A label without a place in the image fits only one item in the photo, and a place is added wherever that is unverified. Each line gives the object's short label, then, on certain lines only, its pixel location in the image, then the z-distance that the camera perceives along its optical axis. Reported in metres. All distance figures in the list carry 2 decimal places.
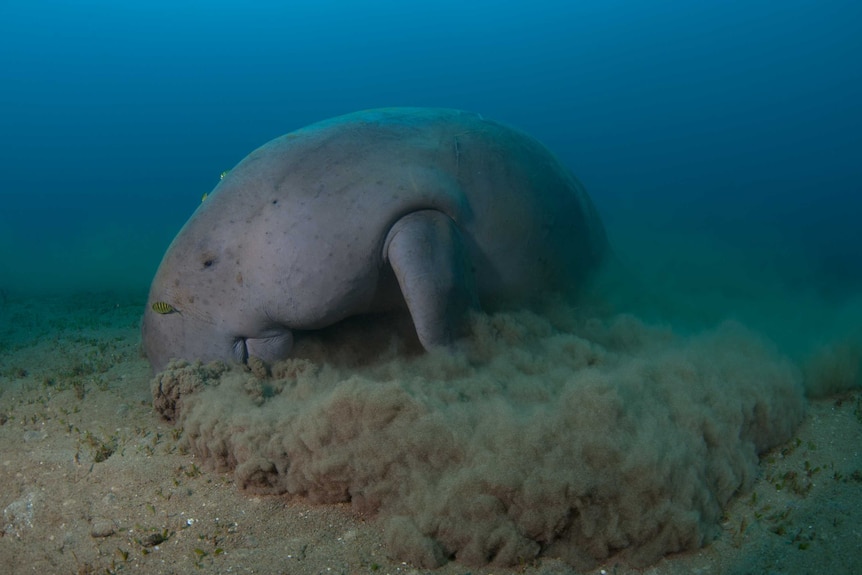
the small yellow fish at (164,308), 4.08
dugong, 3.86
